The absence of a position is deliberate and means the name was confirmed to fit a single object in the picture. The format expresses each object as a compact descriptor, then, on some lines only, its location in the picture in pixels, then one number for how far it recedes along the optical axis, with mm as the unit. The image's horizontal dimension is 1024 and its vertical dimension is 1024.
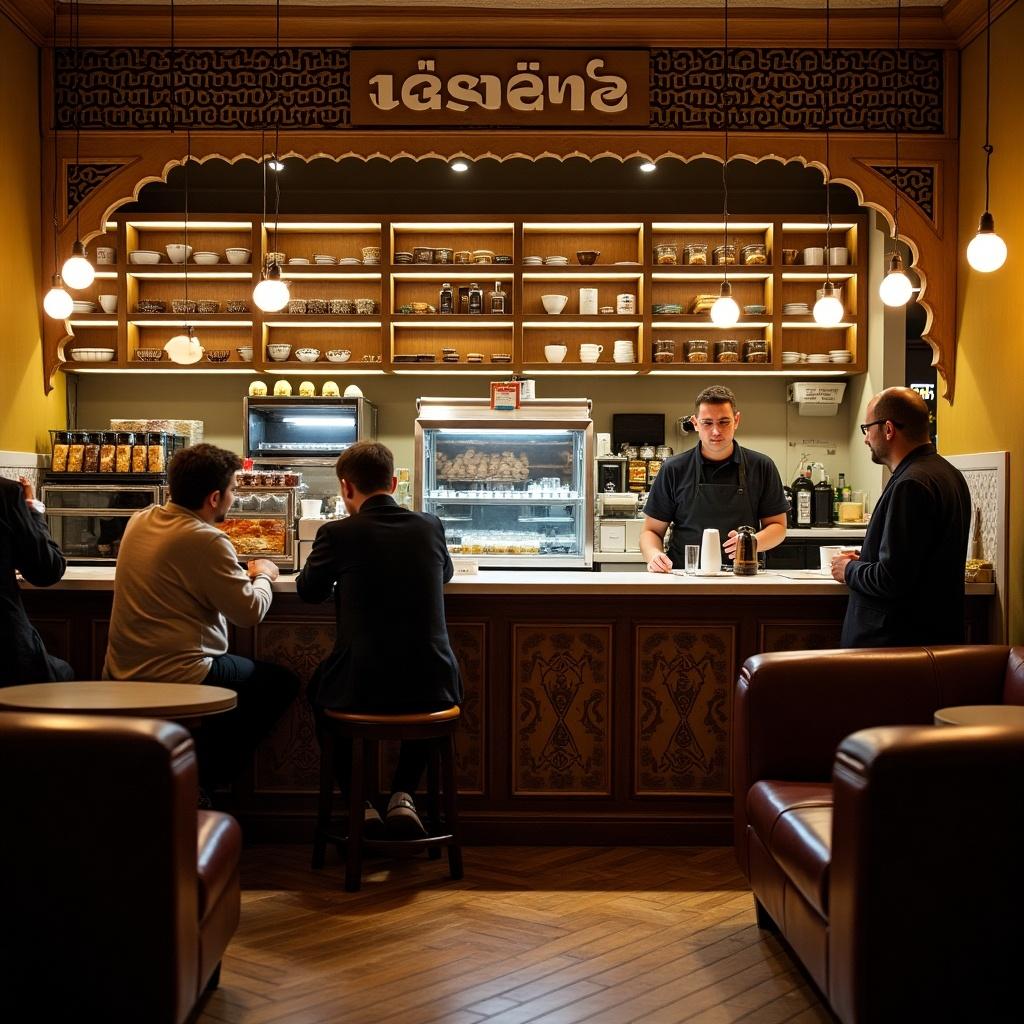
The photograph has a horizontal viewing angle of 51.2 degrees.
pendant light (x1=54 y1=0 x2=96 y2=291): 4844
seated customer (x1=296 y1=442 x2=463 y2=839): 3619
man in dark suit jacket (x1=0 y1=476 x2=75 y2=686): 3607
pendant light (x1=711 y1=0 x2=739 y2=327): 5332
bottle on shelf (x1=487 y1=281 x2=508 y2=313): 7348
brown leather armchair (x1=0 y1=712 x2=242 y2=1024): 2264
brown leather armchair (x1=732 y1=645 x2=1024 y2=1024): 2264
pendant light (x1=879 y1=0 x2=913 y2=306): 4797
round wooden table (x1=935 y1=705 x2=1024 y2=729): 2643
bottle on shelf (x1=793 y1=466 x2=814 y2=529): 7402
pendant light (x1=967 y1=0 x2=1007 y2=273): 4234
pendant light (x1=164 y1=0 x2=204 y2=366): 5527
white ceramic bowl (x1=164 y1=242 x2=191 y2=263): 7276
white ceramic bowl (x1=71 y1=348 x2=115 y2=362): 7215
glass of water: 4609
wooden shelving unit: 7324
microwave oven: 7141
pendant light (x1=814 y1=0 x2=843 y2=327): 5480
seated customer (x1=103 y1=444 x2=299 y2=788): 3521
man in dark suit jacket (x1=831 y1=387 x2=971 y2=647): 3568
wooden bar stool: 3561
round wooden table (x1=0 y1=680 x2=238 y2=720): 2707
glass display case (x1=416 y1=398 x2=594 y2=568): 5941
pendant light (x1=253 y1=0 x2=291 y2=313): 5051
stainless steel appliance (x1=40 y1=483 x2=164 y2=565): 6562
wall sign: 5461
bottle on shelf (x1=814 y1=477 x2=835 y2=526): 7422
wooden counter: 4238
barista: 5023
